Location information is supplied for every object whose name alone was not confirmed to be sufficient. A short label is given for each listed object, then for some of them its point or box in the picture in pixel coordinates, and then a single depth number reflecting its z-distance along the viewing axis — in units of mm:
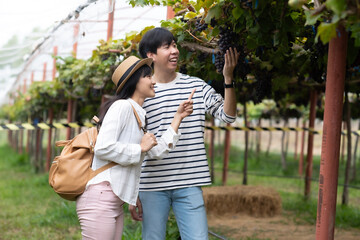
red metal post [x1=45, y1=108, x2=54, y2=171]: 12959
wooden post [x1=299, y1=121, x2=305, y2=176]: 13279
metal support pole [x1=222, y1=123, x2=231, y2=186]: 10383
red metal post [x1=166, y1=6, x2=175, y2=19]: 4426
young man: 2791
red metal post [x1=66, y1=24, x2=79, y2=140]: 9622
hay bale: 7574
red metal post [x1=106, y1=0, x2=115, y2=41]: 6587
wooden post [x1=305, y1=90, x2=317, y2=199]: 8633
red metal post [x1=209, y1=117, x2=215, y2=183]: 9781
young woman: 2477
